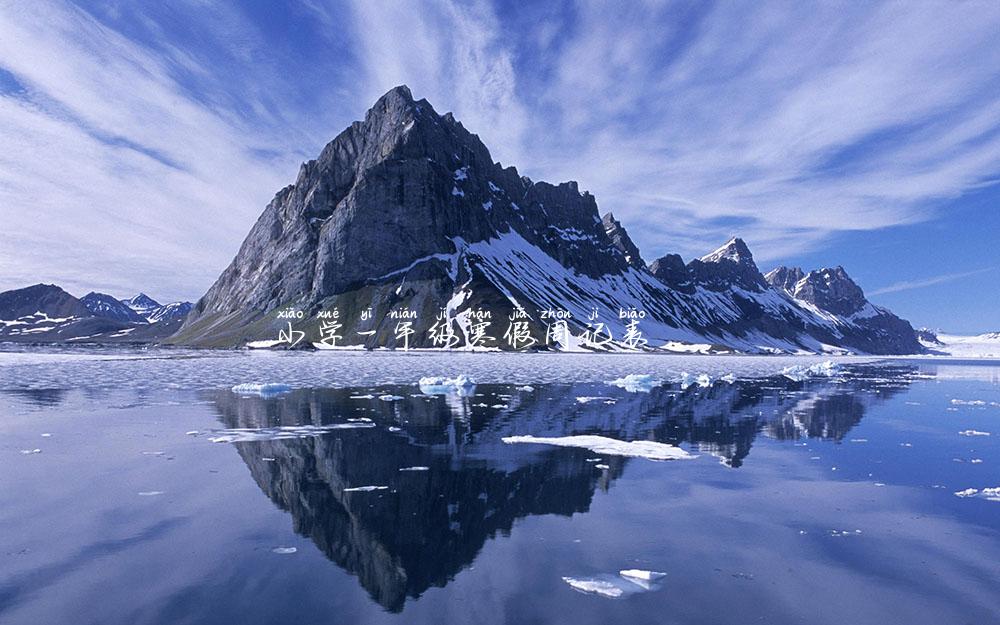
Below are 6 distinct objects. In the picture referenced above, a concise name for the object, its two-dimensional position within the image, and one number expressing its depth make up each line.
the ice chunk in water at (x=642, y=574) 12.30
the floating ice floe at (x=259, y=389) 48.08
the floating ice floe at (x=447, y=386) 52.87
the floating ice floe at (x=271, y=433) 26.95
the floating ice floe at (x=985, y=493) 19.19
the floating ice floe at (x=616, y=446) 25.14
